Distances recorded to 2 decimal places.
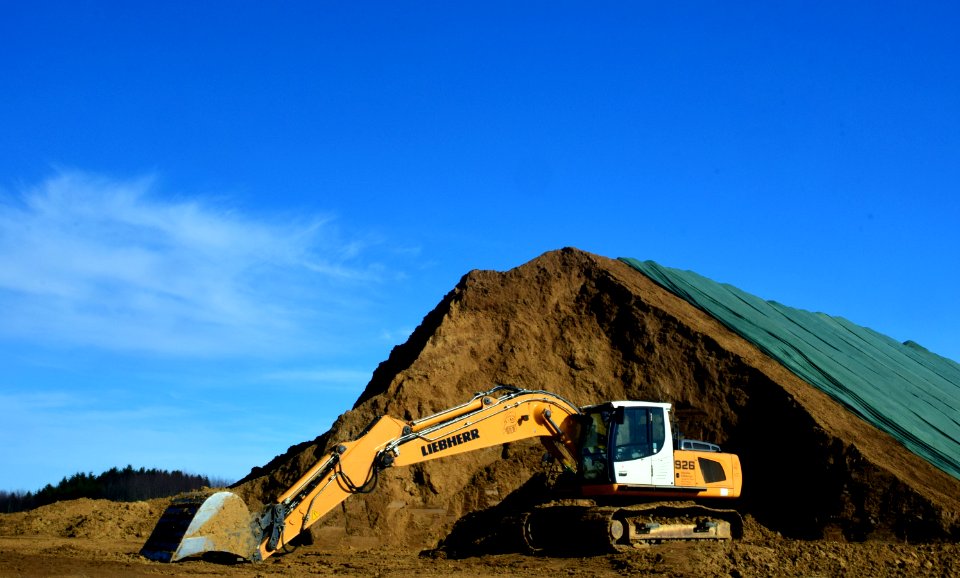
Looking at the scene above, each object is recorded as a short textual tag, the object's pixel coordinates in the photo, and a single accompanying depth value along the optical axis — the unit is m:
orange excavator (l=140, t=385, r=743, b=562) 13.19
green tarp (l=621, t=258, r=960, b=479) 20.86
